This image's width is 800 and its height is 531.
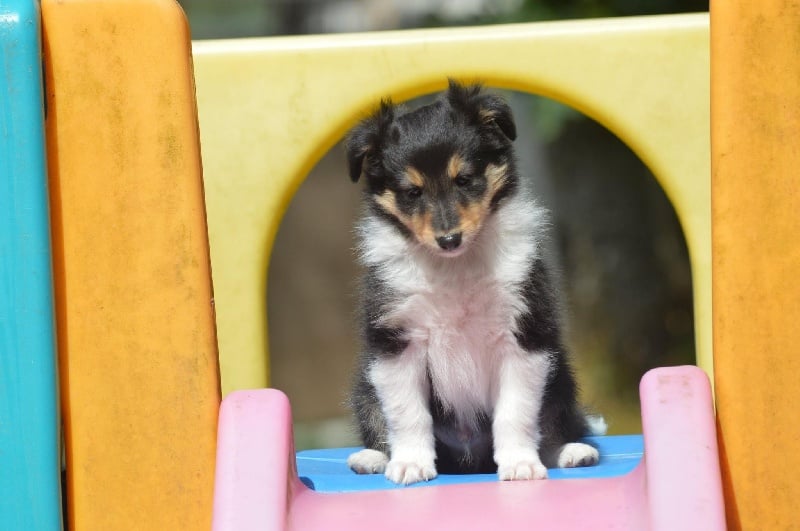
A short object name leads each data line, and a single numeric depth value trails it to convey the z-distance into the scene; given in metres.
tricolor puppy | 6.96
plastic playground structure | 5.40
